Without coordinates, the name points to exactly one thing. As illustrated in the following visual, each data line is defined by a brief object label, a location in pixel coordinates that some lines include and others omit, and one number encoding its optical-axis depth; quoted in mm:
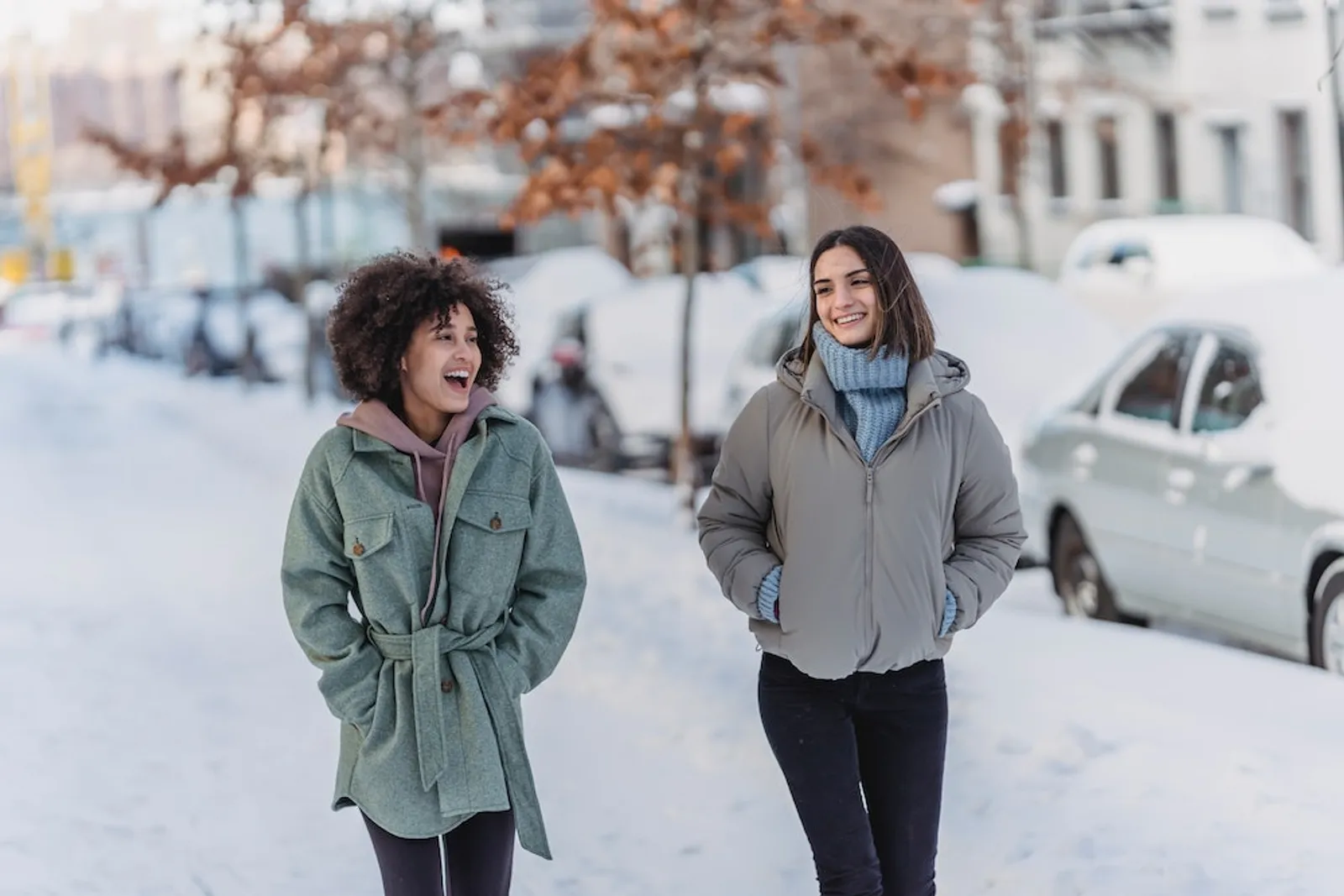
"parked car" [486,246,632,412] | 21094
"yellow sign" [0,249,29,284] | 105438
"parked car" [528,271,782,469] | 18328
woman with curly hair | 4086
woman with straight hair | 4227
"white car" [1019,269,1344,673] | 8375
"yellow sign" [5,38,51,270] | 97688
